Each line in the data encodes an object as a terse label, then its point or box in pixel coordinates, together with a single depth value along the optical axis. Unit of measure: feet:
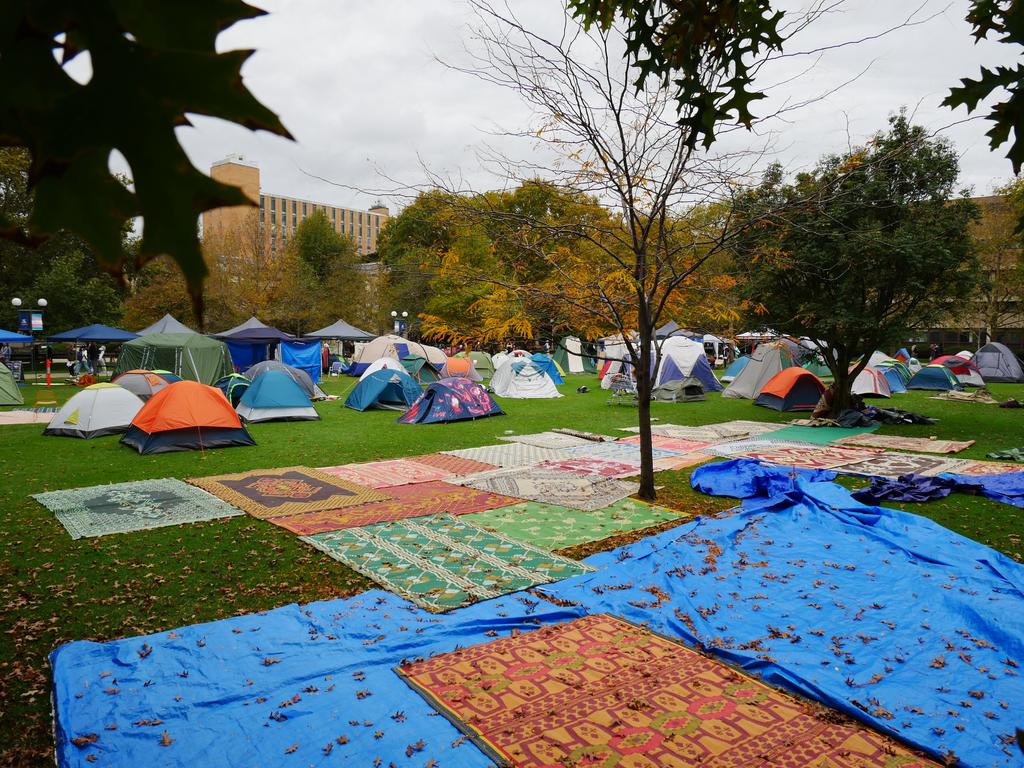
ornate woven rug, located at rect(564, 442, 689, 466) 34.17
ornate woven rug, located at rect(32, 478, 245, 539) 21.04
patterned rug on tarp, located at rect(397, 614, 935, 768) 9.20
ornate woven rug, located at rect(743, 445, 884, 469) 31.99
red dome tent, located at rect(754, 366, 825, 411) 54.08
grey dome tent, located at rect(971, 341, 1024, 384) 82.74
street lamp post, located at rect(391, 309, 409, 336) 116.12
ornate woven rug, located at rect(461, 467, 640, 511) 24.58
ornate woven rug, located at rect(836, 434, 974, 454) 35.83
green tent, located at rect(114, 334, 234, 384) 63.52
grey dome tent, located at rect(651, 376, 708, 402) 63.26
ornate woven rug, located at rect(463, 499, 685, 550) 20.25
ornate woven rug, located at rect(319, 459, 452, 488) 28.30
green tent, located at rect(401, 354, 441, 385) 71.73
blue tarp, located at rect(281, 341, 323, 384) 79.77
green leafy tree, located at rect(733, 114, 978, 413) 39.01
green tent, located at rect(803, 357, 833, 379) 89.46
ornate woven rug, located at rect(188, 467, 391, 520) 23.76
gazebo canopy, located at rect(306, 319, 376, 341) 84.02
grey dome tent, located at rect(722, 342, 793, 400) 65.62
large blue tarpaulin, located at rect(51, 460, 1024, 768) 9.64
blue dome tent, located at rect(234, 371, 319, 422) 46.62
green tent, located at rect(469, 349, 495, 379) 102.04
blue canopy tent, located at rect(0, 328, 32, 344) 62.03
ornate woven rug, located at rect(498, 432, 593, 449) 38.14
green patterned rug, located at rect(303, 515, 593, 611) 15.72
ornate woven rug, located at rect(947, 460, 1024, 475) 29.43
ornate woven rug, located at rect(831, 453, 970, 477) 29.89
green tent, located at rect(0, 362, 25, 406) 53.88
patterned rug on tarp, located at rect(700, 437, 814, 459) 35.24
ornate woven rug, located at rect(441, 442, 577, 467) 33.40
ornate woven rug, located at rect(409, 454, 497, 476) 30.81
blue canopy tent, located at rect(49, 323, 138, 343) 71.82
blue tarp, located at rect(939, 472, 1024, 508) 24.31
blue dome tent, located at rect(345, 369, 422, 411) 54.80
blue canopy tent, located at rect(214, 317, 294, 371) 69.67
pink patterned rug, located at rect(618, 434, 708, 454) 36.94
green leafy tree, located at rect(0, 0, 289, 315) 2.78
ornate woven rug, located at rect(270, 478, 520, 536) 21.47
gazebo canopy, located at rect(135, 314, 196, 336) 72.74
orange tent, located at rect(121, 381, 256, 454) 34.19
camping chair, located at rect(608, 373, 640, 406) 60.74
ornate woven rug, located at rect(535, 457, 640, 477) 29.96
